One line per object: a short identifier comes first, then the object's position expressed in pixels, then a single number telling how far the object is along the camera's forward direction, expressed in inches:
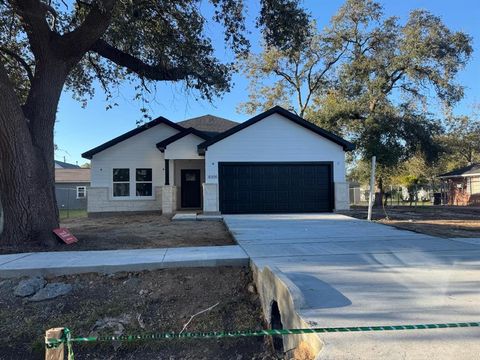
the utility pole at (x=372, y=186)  578.4
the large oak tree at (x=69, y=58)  374.9
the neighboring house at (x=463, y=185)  1322.6
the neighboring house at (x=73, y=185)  1529.3
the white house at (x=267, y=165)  731.4
